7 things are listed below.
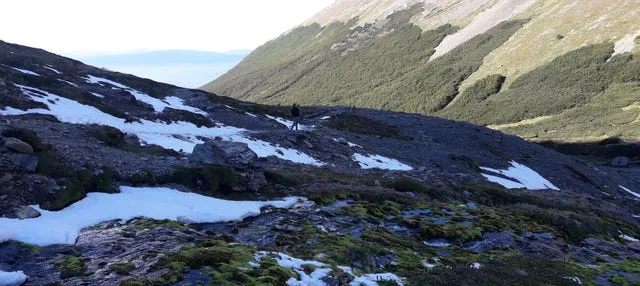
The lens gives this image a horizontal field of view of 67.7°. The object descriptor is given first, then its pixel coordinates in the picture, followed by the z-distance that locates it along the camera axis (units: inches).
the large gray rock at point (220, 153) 979.8
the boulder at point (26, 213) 608.5
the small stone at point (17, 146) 745.6
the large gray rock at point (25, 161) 722.3
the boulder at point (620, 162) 4010.1
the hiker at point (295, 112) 2144.4
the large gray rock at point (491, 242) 716.7
